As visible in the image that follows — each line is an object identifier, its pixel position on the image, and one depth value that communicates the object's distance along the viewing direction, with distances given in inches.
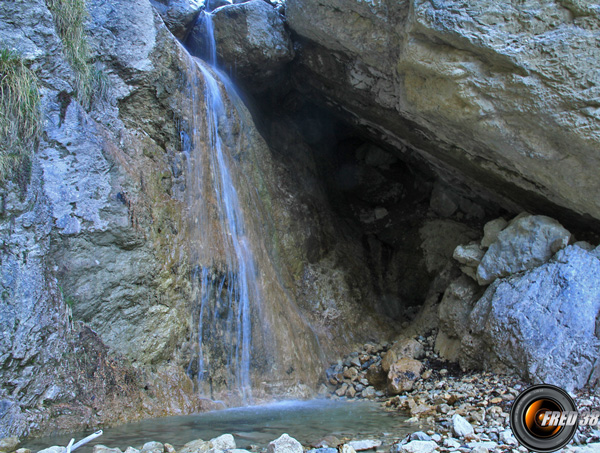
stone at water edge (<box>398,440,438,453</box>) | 113.0
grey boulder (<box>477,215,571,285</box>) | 220.2
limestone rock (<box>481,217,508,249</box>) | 249.1
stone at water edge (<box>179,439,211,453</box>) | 114.5
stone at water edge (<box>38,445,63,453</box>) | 106.1
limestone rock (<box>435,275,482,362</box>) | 237.6
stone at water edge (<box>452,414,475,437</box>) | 128.3
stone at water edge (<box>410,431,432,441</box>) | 125.0
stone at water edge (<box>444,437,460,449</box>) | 117.4
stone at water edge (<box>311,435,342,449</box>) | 125.6
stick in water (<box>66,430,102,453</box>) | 101.1
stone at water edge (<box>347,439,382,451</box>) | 123.4
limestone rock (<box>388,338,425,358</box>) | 249.4
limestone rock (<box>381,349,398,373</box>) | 236.4
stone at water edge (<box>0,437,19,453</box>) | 120.1
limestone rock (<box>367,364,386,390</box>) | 235.9
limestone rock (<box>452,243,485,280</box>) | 247.6
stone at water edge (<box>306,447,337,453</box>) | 114.9
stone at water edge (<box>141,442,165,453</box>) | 111.5
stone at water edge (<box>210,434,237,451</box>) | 117.6
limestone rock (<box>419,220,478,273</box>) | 327.6
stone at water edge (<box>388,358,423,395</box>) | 217.5
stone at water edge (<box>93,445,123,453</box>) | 106.6
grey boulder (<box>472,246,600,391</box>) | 182.2
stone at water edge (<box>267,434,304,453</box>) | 106.1
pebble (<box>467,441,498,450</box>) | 113.8
